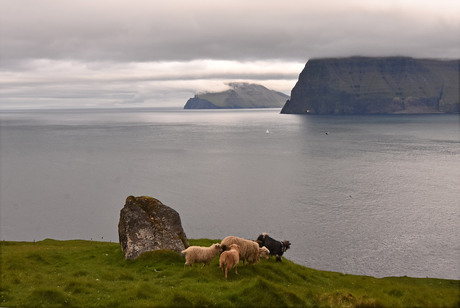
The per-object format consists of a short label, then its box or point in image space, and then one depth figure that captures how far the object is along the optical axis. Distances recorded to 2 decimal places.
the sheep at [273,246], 28.88
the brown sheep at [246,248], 24.67
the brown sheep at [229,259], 22.61
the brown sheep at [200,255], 25.12
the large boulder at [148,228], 30.03
